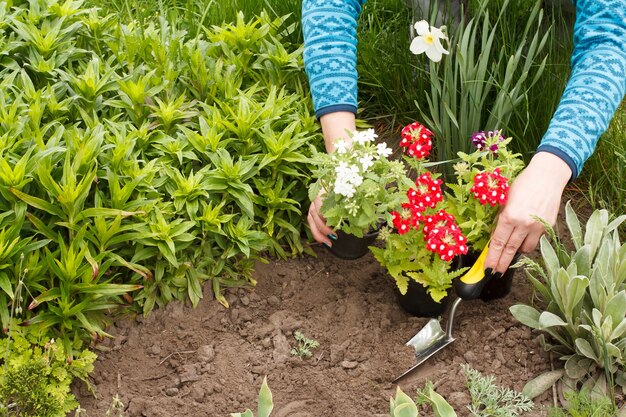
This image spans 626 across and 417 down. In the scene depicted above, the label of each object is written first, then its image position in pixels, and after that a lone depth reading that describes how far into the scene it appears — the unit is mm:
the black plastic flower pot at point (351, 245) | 2396
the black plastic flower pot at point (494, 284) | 2434
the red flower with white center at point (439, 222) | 2225
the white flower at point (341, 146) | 2119
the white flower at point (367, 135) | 2143
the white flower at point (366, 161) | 2107
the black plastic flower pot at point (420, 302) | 2416
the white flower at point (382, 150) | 2154
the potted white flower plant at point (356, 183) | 2109
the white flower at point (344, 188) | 2078
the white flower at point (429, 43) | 2426
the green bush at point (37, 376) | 2012
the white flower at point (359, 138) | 2139
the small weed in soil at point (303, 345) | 2369
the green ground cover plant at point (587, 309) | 2109
